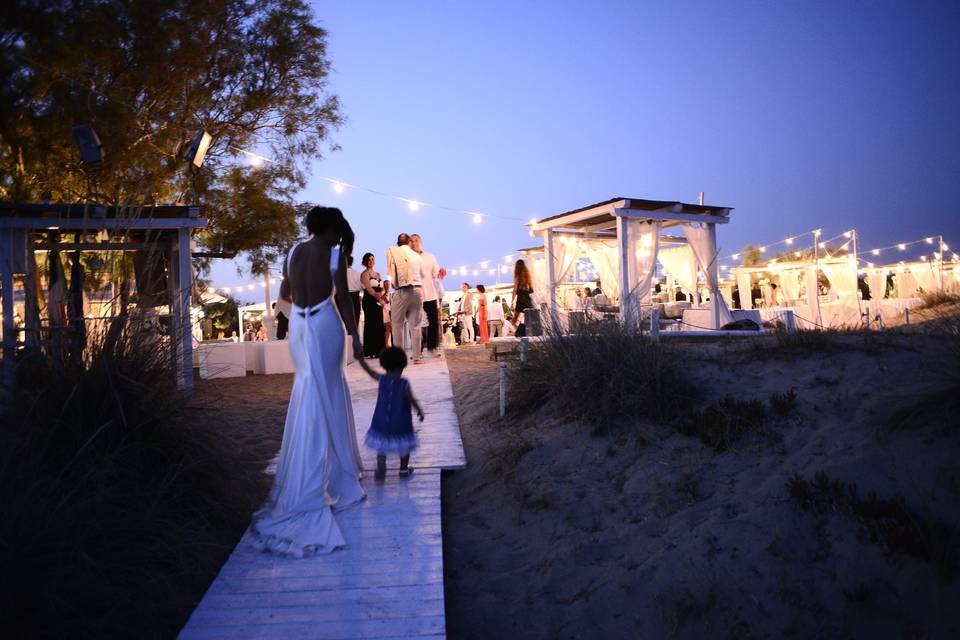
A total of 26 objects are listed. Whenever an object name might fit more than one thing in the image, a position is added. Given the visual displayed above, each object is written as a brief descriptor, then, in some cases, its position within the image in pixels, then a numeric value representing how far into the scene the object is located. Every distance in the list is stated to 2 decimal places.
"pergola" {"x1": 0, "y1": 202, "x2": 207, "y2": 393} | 8.69
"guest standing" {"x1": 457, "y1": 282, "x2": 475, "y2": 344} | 19.02
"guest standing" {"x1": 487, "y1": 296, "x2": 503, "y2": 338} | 20.56
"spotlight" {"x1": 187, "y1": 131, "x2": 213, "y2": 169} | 12.04
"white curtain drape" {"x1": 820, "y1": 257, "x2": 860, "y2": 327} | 19.59
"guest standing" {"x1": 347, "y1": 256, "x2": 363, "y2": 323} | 11.06
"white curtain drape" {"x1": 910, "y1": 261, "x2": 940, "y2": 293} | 23.56
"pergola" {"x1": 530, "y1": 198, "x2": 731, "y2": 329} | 14.20
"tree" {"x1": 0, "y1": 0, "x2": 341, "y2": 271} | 13.90
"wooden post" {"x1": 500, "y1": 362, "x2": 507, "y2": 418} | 6.91
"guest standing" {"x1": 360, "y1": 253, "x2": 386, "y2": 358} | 11.61
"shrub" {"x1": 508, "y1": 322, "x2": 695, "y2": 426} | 5.88
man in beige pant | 10.23
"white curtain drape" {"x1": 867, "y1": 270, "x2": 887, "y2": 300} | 25.58
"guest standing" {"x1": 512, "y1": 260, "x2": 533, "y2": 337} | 14.15
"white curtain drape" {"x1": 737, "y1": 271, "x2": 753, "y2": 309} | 26.73
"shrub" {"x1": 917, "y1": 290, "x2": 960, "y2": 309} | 14.53
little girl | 5.21
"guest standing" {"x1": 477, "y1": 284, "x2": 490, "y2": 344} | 16.79
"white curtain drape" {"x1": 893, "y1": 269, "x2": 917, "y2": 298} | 26.29
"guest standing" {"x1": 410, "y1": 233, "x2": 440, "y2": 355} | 10.81
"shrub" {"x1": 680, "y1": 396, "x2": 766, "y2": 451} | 5.23
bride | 4.17
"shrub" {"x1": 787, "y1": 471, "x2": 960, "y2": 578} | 3.58
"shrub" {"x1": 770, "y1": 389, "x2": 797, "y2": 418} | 5.33
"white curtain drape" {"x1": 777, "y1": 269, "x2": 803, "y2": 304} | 26.66
